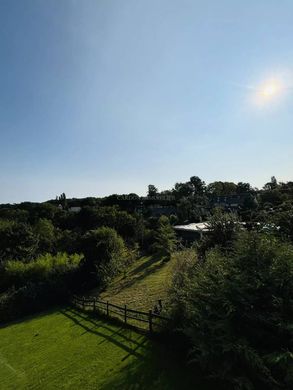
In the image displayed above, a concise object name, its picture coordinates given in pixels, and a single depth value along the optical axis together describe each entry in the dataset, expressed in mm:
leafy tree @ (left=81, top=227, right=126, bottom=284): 31447
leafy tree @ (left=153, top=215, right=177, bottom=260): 37275
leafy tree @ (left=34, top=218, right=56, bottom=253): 45469
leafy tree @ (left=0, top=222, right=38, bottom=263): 38875
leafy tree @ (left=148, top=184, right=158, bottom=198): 124738
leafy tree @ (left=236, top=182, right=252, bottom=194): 125994
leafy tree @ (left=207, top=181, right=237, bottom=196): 121000
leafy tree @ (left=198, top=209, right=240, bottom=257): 17281
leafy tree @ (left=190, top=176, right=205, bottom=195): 118975
